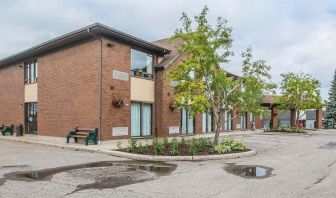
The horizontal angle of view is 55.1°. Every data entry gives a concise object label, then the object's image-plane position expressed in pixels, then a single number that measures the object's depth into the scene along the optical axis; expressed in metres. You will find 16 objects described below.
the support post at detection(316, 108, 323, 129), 48.26
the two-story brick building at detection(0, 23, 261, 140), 17.66
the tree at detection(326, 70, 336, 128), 58.81
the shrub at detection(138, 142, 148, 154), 13.71
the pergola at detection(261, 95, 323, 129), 41.59
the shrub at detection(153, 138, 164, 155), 13.47
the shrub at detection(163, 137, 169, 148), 14.82
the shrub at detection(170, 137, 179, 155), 13.41
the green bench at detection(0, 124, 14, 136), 24.08
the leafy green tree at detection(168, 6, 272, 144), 15.02
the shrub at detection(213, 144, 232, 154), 14.11
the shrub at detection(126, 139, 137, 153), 14.11
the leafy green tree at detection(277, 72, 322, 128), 33.91
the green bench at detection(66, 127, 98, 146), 16.95
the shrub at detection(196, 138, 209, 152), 14.54
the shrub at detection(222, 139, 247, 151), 15.10
